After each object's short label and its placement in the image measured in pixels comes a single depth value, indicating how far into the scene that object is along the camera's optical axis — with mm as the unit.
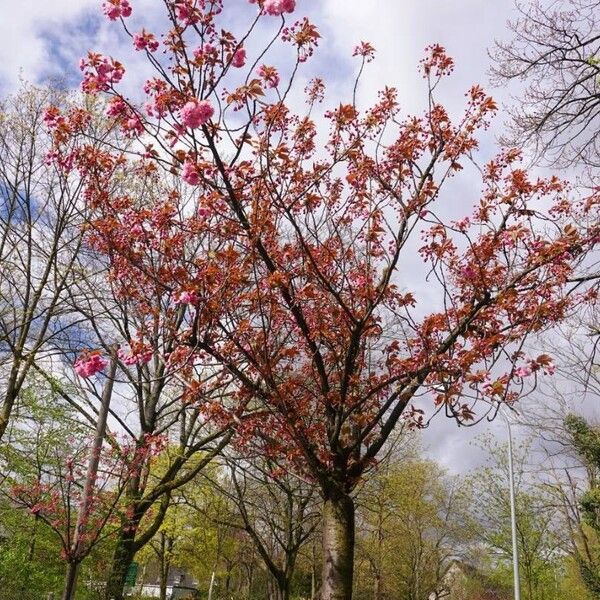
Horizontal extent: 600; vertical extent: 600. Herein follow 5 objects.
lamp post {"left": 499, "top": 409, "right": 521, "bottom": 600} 15607
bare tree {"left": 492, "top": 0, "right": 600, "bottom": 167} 6148
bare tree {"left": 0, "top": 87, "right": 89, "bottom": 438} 11086
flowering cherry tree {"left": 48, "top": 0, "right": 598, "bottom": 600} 4562
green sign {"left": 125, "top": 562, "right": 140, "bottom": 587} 11313
